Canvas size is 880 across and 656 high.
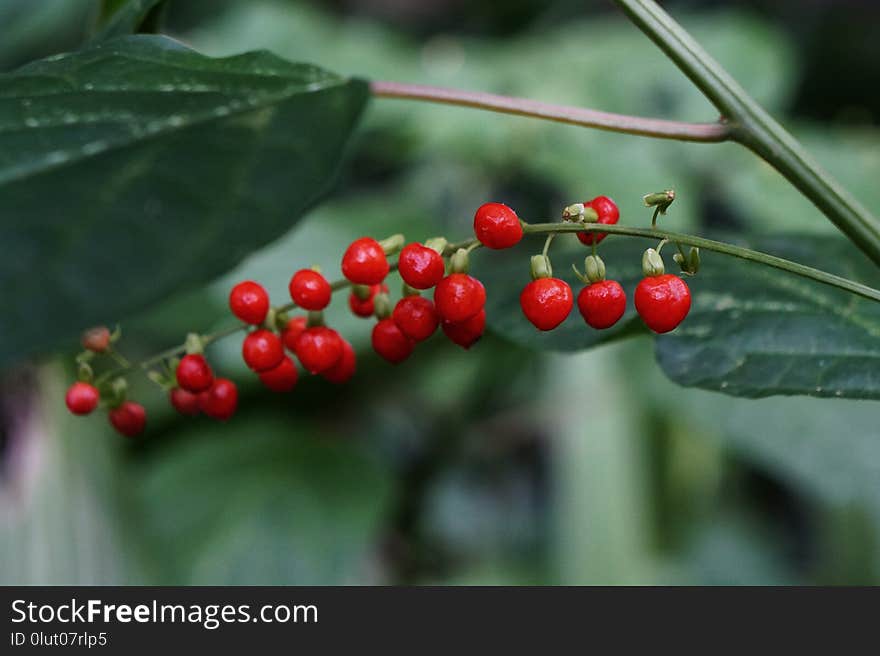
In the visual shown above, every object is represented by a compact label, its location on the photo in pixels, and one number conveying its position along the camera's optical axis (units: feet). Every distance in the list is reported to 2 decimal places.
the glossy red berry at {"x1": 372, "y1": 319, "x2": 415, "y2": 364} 0.66
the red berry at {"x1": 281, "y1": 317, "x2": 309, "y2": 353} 0.67
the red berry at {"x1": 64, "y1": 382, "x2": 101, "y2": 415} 0.68
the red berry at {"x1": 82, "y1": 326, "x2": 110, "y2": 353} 0.67
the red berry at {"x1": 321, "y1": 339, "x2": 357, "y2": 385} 0.69
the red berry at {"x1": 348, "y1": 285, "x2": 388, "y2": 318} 0.69
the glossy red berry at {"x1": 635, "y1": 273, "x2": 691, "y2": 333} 0.61
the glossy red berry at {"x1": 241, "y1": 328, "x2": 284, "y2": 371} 0.66
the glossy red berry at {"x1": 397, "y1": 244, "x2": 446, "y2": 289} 0.61
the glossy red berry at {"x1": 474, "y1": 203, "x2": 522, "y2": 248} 0.61
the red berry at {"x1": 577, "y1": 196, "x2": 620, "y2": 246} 0.65
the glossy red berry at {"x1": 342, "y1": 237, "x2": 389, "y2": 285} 0.64
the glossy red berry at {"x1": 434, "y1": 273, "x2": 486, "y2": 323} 0.62
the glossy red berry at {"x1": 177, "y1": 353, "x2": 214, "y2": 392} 0.67
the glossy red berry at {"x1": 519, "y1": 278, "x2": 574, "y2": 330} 0.61
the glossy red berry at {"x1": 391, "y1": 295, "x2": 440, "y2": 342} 0.63
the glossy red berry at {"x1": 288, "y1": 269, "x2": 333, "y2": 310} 0.65
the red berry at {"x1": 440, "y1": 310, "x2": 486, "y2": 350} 0.64
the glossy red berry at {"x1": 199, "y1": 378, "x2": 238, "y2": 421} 0.69
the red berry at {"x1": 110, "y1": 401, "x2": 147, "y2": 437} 0.69
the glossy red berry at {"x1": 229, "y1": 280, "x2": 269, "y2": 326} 0.66
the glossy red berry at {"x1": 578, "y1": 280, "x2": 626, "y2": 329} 0.61
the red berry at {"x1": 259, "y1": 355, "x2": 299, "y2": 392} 0.69
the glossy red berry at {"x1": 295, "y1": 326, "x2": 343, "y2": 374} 0.66
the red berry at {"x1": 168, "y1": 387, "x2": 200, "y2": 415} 0.69
